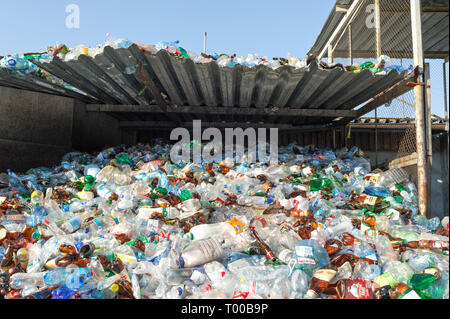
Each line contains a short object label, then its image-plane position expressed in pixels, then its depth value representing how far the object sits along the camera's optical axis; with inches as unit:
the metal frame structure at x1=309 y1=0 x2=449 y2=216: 152.4
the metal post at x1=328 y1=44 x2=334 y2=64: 285.4
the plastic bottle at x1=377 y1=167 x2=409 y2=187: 170.6
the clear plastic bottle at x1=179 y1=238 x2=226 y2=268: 88.9
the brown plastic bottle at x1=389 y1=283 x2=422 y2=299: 71.5
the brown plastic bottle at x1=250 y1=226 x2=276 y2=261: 93.8
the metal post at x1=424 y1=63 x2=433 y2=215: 151.6
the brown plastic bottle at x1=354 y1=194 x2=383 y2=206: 142.1
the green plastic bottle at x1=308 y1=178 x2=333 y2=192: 161.1
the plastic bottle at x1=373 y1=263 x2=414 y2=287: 79.1
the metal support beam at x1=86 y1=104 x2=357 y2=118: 223.3
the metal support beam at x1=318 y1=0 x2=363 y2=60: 223.5
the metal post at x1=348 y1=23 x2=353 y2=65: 236.1
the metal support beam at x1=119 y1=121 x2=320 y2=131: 273.0
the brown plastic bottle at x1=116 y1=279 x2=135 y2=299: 79.0
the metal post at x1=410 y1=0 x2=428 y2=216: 148.6
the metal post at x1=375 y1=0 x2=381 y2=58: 190.7
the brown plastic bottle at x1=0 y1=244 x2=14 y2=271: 94.2
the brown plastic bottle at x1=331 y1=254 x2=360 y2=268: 91.0
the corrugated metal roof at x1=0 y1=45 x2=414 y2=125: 153.6
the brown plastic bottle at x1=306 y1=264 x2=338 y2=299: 76.9
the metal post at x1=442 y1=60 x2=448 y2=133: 263.1
